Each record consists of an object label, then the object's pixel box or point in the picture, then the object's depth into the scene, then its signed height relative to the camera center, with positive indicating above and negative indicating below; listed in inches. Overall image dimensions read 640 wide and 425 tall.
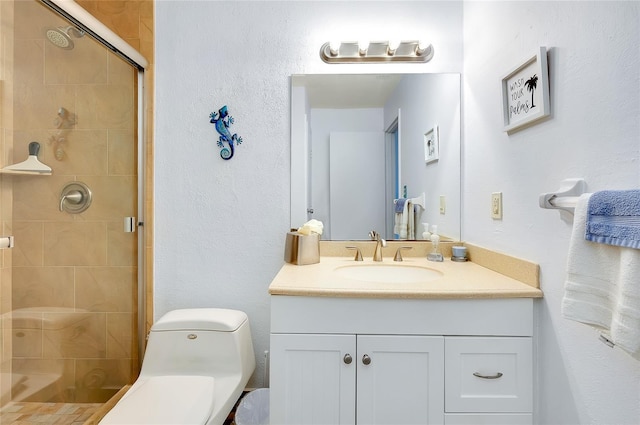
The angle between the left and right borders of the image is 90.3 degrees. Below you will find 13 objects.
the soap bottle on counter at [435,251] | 62.7 -7.7
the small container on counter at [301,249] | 58.2 -6.8
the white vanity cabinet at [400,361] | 41.1 -19.4
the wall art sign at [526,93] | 38.9 +16.0
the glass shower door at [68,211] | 48.8 +0.1
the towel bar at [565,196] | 33.1 +1.8
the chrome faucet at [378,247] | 62.2 -6.9
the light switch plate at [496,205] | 50.8 +1.3
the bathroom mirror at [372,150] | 65.8 +13.2
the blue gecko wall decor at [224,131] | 66.4 +16.9
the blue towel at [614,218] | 24.9 -0.4
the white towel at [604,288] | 24.3 -6.3
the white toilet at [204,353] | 51.8 -25.2
